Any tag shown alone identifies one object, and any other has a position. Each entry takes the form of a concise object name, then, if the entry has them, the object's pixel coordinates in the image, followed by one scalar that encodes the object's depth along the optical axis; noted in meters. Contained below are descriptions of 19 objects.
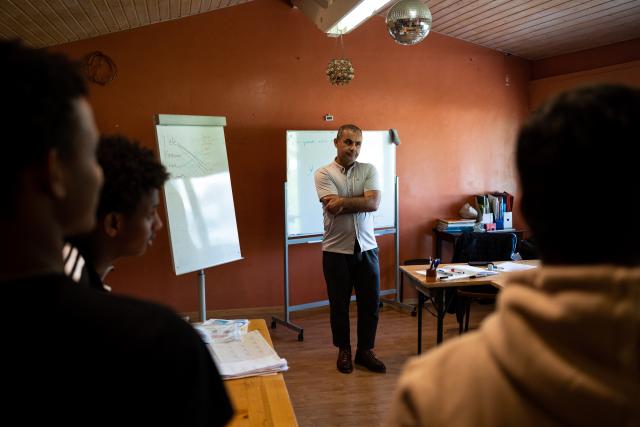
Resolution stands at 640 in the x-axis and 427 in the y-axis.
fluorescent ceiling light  3.05
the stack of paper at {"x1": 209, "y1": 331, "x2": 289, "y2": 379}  1.54
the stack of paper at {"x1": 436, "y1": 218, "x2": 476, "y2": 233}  4.91
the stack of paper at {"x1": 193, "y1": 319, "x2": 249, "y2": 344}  1.80
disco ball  2.79
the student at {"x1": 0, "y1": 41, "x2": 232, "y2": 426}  0.48
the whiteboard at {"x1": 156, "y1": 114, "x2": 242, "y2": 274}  3.21
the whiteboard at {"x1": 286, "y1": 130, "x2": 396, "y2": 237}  4.29
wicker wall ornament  3.81
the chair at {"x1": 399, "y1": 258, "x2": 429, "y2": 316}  4.51
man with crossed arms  3.23
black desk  4.82
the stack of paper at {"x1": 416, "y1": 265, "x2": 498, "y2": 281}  3.00
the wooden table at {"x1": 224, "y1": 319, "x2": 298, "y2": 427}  1.29
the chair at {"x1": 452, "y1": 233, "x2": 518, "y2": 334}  3.98
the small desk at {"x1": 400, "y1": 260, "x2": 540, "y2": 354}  2.88
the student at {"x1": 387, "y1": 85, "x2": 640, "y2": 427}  0.46
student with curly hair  1.04
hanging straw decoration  4.21
